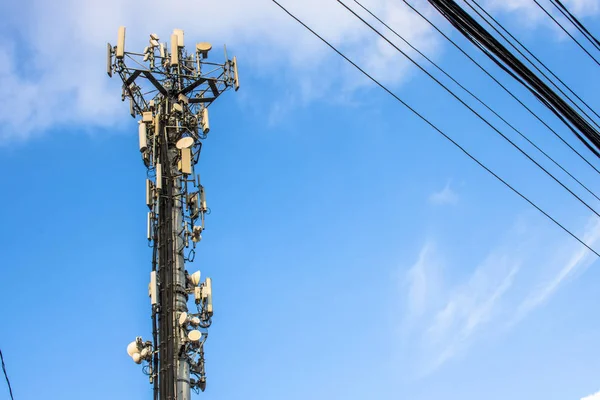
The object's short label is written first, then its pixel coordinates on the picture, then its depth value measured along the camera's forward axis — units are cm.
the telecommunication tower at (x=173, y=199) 1281
